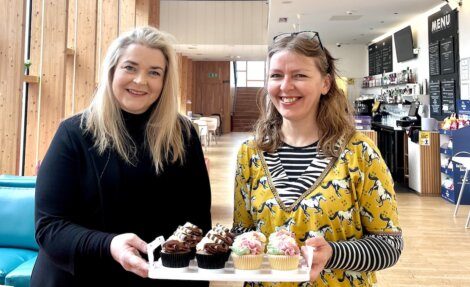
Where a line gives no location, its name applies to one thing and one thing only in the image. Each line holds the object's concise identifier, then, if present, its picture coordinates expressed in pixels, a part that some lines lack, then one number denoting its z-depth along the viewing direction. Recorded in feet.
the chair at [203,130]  43.04
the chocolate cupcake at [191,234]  4.16
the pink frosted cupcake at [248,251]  3.85
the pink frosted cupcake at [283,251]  3.68
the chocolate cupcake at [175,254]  3.80
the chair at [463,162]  17.25
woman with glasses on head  4.03
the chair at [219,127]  67.21
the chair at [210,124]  47.32
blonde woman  4.14
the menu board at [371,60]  39.83
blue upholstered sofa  9.41
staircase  74.90
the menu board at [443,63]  24.50
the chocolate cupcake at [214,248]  3.97
